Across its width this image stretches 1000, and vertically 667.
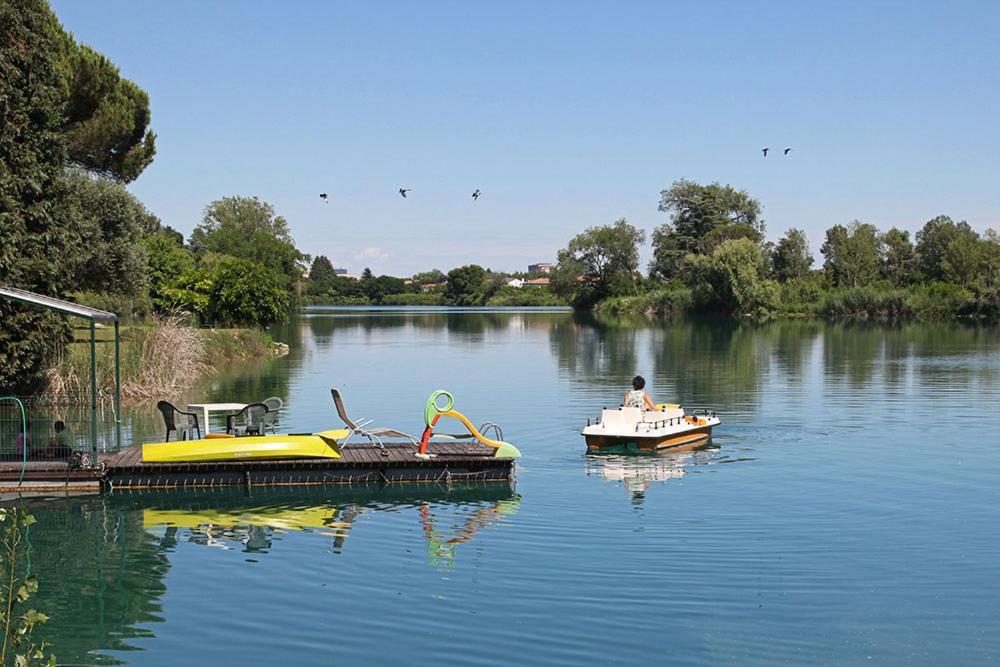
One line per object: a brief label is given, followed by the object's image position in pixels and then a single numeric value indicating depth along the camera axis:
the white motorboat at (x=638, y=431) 23.31
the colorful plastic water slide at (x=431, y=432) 20.40
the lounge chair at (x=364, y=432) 20.75
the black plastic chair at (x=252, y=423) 20.84
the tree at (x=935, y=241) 135.38
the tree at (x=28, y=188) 28.30
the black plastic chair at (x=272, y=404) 21.03
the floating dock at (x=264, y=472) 18.88
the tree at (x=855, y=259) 135.50
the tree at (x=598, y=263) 141.88
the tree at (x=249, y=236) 116.19
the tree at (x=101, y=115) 38.62
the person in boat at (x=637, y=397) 23.98
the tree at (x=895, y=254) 143.12
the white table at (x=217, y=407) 20.20
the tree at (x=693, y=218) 136.62
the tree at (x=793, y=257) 134.00
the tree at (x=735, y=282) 108.69
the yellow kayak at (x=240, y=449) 19.45
